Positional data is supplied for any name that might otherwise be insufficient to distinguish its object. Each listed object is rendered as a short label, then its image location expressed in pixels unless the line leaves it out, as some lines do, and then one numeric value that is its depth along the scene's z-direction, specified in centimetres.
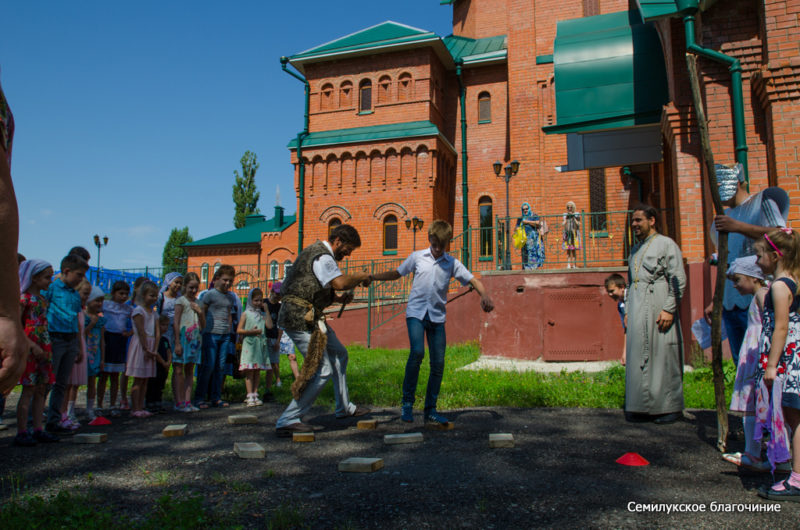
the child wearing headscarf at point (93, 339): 659
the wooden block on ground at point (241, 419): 589
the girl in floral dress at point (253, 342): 752
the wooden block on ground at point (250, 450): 423
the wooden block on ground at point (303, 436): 486
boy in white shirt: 555
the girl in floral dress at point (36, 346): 496
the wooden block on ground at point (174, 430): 525
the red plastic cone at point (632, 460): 391
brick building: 1141
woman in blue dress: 1355
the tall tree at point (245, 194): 4666
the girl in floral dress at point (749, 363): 378
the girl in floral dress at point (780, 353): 327
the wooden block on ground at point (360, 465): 374
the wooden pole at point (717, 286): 438
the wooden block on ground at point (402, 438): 468
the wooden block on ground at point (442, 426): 527
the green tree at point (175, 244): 5784
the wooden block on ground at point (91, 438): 491
